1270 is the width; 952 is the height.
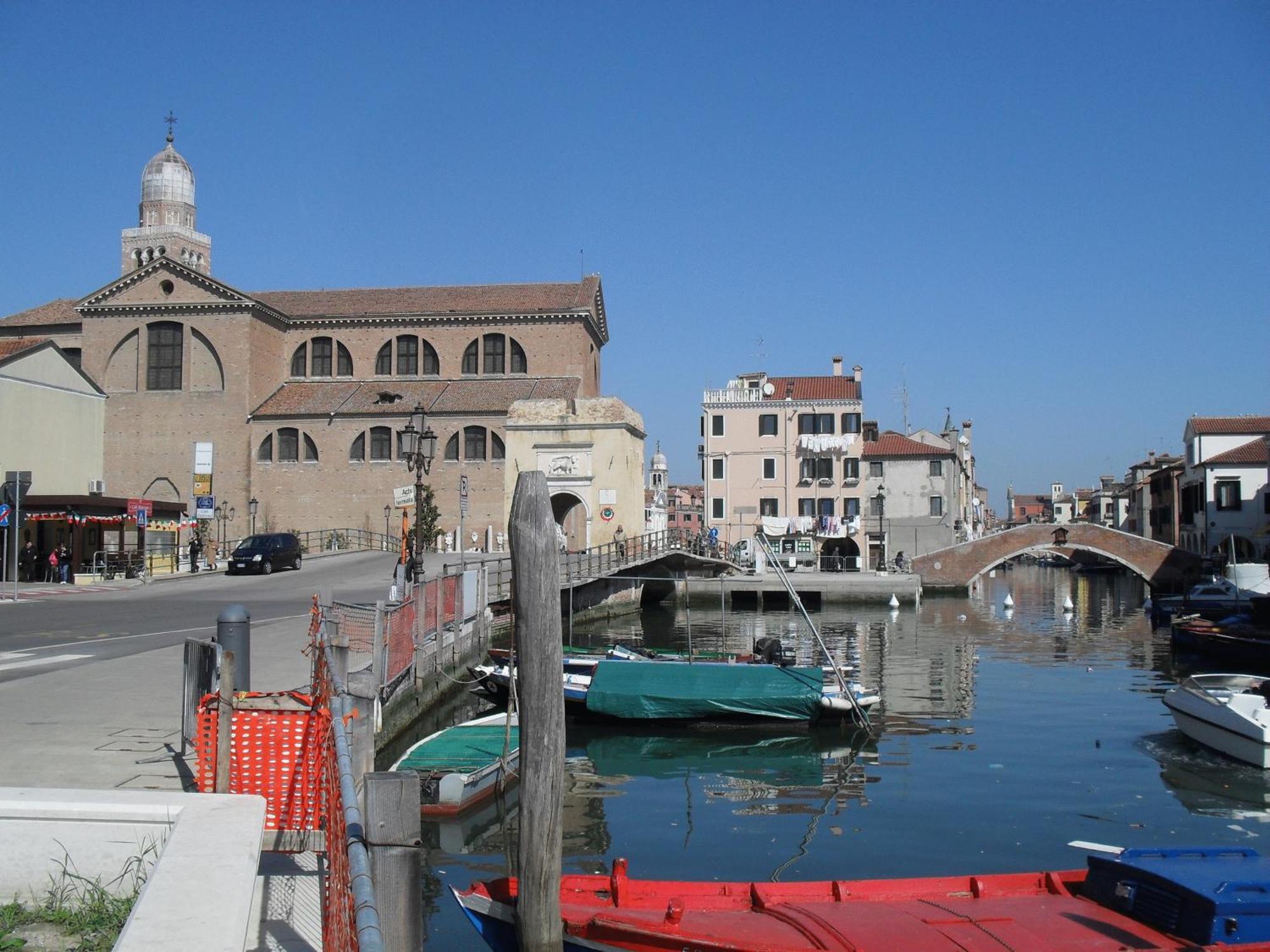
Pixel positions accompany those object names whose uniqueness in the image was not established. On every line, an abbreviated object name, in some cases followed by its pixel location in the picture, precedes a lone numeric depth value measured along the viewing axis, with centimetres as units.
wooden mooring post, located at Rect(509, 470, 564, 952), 713
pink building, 6178
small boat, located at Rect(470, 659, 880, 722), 1959
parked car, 3853
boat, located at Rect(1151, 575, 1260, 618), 3656
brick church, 5178
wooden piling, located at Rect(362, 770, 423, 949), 454
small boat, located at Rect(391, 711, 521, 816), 1333
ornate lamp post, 2580
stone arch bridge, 5597
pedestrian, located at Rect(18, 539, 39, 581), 3638
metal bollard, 990
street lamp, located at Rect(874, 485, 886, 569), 5884
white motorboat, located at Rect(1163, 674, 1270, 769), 1691
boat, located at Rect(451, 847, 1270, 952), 765
